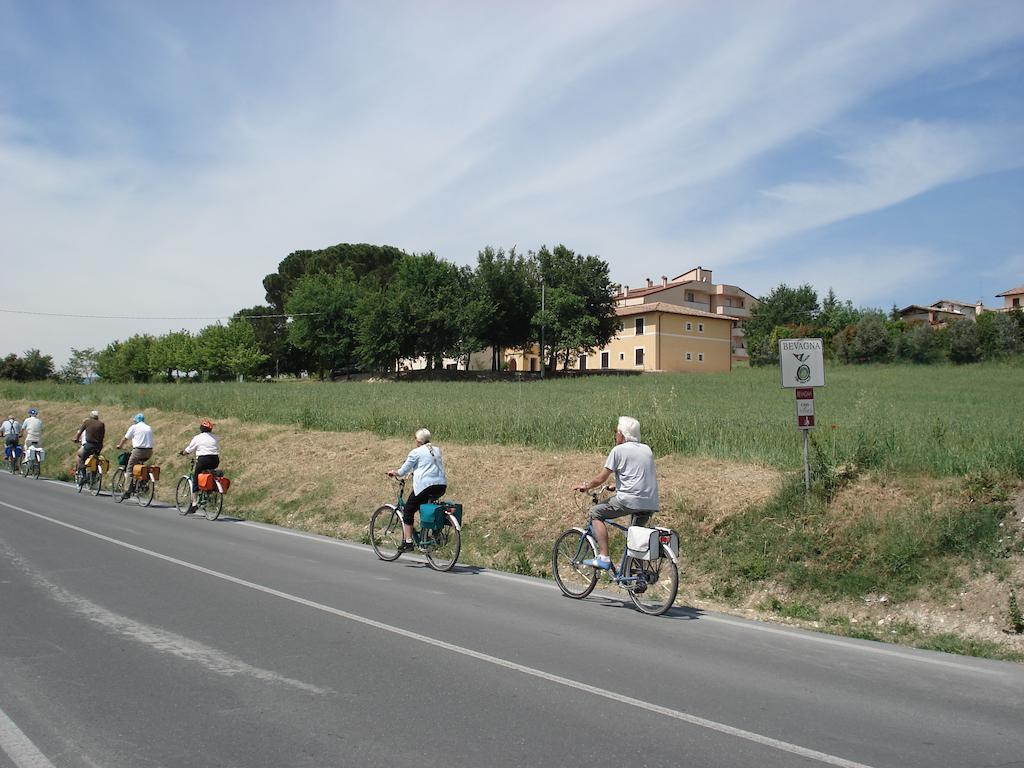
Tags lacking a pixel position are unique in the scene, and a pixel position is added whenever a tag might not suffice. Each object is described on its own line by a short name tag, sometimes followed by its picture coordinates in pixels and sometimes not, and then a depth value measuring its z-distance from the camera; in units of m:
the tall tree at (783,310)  114.44
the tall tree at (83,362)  146.88
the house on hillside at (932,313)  115.36
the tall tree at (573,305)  79.19
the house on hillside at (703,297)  106.12
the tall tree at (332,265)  99.50
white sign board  11.59
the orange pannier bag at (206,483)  16.52
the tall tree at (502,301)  77.26
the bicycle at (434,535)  11.12
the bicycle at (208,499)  16.61
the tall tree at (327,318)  84.25
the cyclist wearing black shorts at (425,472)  11.32
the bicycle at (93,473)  21.14
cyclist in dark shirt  21.22
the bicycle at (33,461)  26.22
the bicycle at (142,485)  19.27
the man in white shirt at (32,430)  26.34
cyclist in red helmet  16.70
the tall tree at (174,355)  111.38
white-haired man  8.81
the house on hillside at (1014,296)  110.95
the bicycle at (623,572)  8.73
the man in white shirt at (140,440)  18.81
